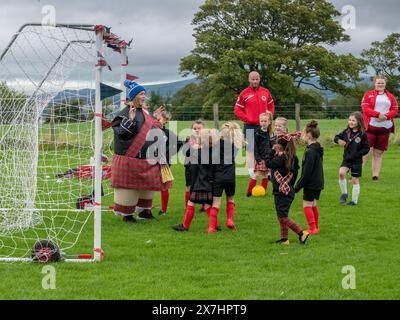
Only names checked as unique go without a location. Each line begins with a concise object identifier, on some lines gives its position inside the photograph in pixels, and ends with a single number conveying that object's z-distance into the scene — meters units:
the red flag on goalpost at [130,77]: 16.05
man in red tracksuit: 21.62
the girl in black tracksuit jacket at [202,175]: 15.45
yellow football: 21.05
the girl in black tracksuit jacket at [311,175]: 14.88
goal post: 12.30
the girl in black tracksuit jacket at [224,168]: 15.40
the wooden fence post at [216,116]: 45.24
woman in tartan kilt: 15.60
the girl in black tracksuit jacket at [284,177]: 14.03
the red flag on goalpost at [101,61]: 12.09
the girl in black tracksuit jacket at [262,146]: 19.18
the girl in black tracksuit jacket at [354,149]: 19.04
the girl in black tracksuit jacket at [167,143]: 17.51
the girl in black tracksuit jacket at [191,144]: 15.94
